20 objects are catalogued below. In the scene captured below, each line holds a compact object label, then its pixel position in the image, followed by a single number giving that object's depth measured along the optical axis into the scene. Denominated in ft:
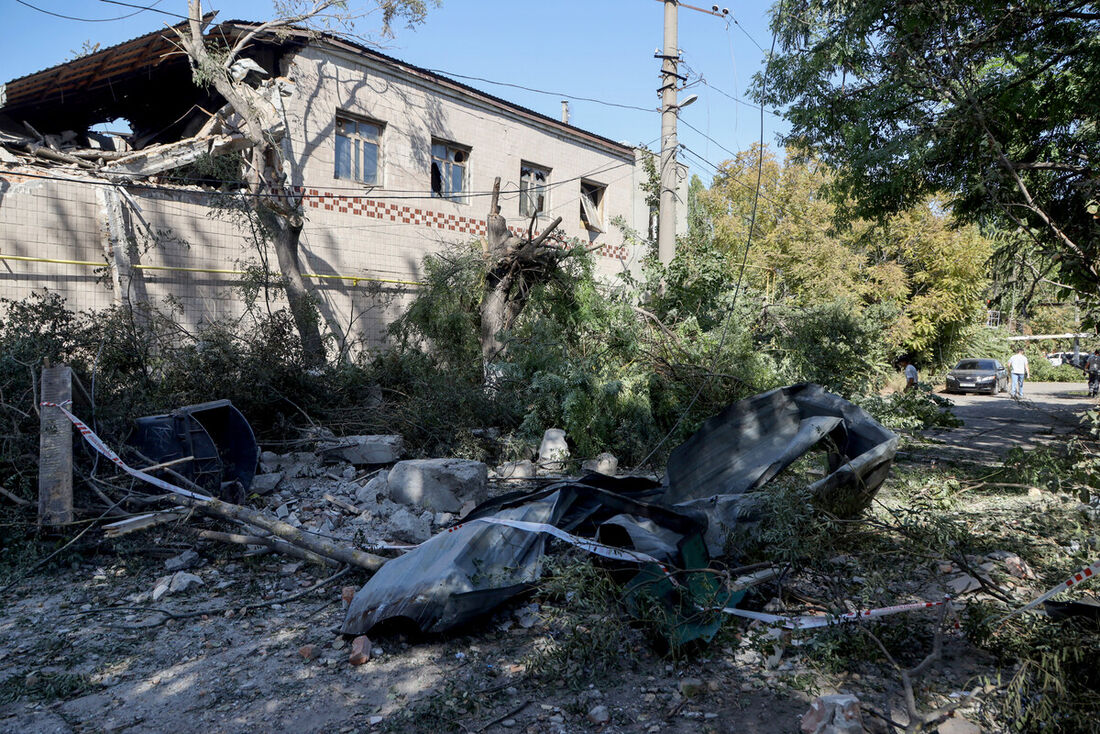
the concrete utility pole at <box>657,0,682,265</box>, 41.57
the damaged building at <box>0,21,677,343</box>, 34.37
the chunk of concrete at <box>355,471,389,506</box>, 20.43
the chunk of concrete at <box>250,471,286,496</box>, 21.25
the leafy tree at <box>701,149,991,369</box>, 74.79
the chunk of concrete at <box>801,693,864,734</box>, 8.31
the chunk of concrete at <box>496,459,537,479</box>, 24.57
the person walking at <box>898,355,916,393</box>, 64.28
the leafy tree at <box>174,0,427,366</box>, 37.09
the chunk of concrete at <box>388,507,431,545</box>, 16.31
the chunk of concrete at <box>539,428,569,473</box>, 25.39
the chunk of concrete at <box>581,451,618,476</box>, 25.05
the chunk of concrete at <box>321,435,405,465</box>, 24.36
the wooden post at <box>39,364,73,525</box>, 15.74
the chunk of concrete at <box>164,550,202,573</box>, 15.60
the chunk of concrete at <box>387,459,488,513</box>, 19.61
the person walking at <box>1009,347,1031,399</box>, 63.46
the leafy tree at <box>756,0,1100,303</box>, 21.25
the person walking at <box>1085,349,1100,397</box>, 68.49
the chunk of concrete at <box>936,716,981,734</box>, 8.82
